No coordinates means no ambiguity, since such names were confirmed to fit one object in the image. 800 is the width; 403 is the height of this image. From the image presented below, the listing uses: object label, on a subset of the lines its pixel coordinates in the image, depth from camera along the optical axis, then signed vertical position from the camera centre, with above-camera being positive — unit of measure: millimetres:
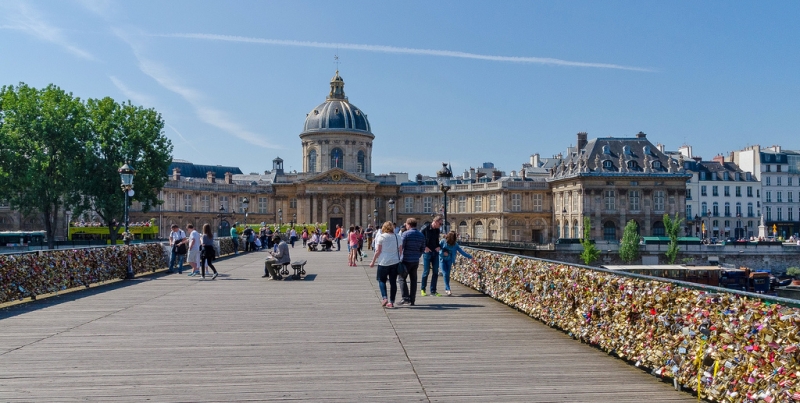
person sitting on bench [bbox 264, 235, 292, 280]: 22203 -966
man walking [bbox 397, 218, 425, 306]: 14664 -493
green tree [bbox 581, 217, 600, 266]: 67625 -2455
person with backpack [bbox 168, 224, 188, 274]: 25406 -640
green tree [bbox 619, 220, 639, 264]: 67750 -1864
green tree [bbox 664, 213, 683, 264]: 66188 -827
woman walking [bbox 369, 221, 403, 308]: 14219 -578
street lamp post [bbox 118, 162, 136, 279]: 25406 +1729
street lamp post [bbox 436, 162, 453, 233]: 26344 +1842
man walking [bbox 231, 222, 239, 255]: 41550 -764
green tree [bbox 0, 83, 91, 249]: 49875 +5617
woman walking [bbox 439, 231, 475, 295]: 17078 -653
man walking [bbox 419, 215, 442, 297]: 16500 -428
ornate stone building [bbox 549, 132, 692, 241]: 77062 +4237
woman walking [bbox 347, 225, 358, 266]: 29241 -777
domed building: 99312 +12143
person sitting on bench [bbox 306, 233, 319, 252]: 45094 -1069
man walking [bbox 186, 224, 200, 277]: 23438 -756
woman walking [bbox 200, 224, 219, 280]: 22734 -794
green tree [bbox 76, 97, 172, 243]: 52594 +5329
